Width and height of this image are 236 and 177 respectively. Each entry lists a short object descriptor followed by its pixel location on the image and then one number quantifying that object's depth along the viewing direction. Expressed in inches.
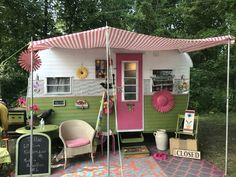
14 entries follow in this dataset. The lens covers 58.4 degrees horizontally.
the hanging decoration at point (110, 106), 189.7
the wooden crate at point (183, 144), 178.4
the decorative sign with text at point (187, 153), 173.3
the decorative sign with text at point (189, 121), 192.5
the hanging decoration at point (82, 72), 192.7
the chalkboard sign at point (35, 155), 145.3
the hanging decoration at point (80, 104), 194.2
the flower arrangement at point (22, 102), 196.9
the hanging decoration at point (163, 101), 201.2
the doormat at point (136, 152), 180.8
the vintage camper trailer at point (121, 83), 189.2
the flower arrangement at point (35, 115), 183.6
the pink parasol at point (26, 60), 138.0
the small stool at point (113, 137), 187.9
